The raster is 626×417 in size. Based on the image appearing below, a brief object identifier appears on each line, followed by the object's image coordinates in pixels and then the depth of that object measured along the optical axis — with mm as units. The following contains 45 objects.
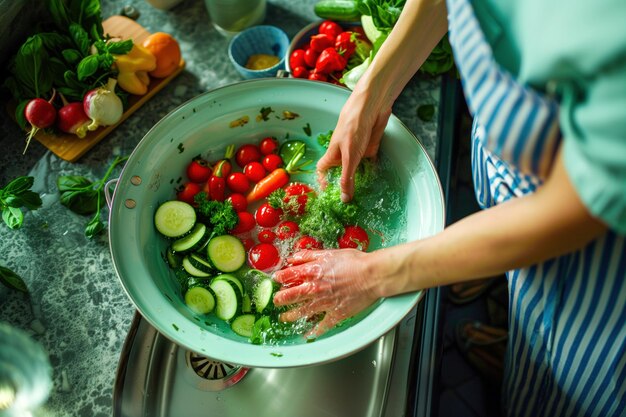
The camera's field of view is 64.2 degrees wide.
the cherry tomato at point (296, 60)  1490
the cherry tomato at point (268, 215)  1314
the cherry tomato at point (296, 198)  1305
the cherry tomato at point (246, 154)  1386
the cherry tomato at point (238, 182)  1360
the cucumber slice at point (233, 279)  1179
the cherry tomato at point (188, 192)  1317
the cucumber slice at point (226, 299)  1144
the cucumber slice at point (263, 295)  1151
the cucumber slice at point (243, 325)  1125
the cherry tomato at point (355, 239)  1239
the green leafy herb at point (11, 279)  1208
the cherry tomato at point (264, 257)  1249
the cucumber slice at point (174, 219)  1225
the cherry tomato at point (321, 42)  1497
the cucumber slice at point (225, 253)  1224
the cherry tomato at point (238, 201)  1332
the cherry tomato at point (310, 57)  1491
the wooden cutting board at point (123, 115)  1445
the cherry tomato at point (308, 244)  1253
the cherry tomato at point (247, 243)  1295
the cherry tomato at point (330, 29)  1546
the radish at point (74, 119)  1397
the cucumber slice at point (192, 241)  1234
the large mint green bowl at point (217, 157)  1009
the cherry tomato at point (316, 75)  1466
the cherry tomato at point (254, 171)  1376
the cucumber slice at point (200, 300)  1150
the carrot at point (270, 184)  1354
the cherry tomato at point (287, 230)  1280
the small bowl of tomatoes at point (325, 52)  1476
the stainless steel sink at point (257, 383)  1139
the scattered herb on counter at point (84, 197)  1306
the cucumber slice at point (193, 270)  1207
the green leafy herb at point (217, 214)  1270
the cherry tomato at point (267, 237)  1293
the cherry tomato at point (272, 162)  1379
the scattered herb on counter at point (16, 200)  1257
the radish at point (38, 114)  1362
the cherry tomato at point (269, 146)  1396
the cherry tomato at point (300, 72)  1474
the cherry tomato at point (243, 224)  1307
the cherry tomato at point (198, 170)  1328
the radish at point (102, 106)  1380
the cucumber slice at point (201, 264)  1210
